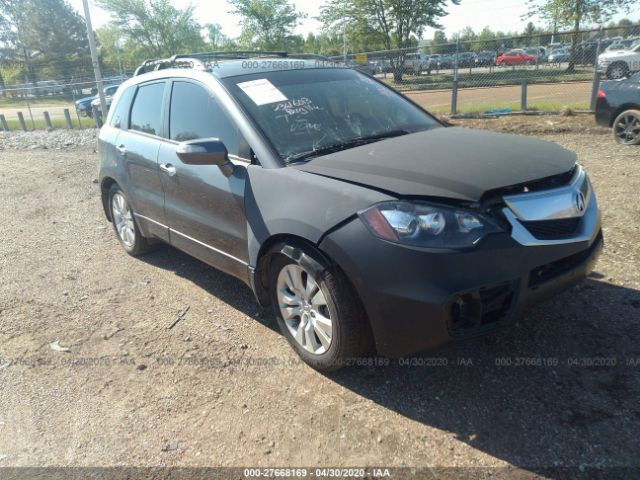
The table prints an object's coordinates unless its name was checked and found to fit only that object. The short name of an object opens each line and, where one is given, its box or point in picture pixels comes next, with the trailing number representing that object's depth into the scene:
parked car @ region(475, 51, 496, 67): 15.80
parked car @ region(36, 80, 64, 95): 23.02
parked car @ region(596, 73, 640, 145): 7.98
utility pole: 14.03
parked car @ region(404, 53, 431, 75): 16.17
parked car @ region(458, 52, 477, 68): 15.30
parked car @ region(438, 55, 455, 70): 16.16
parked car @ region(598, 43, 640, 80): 12.70
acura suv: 2.45
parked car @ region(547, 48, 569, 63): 14.84
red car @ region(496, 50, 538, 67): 16.05
